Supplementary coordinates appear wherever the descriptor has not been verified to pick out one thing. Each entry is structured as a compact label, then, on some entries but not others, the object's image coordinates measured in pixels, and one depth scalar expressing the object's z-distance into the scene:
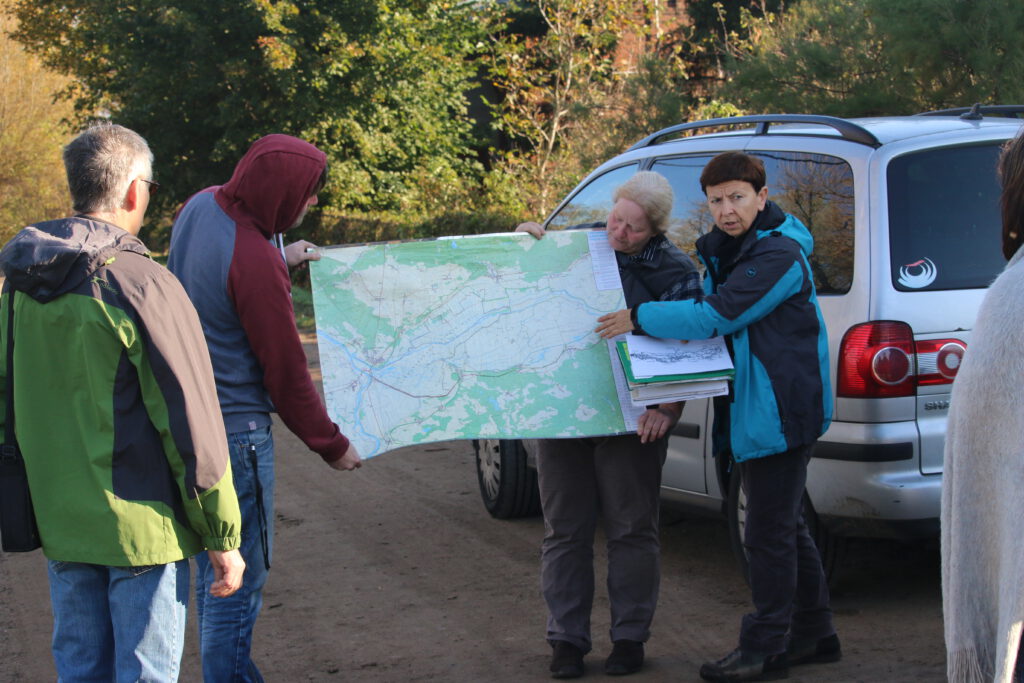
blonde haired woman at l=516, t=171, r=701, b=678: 4.40
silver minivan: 4.48
